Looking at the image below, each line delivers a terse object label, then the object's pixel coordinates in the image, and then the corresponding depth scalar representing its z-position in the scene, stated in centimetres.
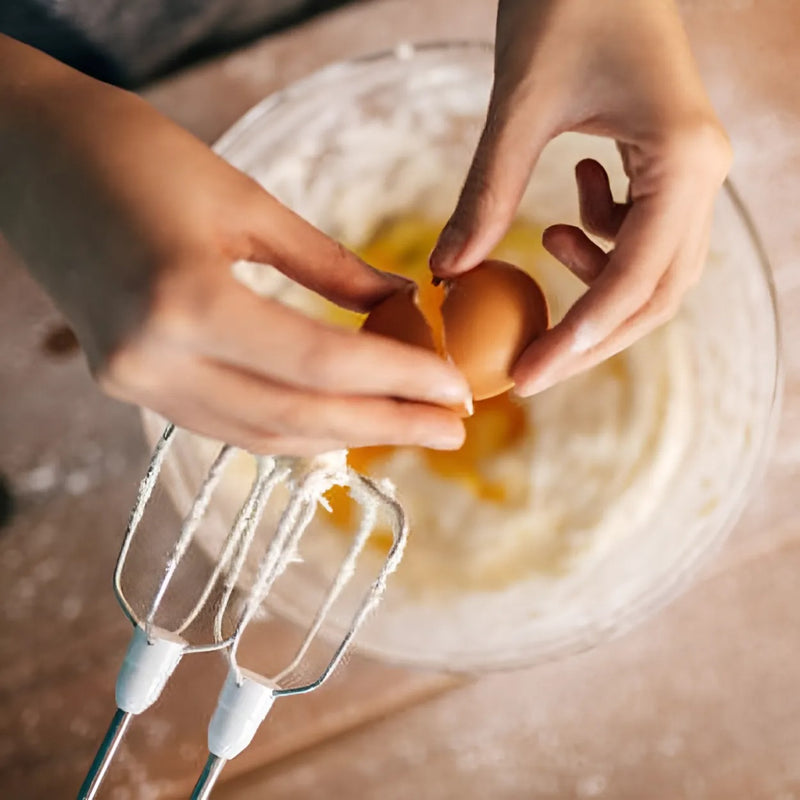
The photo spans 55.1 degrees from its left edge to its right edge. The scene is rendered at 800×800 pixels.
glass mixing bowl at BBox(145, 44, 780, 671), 57
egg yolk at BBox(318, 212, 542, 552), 61
